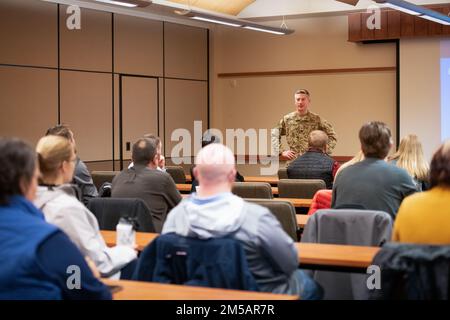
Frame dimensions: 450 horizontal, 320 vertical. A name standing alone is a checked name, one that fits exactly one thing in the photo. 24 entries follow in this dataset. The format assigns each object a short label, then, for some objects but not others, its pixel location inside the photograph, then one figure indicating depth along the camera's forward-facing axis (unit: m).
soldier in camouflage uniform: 8.38
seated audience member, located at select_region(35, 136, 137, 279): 2.87
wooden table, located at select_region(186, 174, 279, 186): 7.53
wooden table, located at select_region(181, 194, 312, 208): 5.49
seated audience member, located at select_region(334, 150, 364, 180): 5.14
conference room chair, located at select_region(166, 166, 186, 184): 7.80
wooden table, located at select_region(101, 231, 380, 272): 3.09
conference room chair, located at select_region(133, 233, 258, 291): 2.62
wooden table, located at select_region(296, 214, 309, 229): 4.45
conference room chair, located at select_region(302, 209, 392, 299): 3.64
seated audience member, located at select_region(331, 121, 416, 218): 4.11
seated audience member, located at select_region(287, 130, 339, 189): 6.54
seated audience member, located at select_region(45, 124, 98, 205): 5.44
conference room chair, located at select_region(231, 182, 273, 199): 5.54
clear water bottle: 3.35
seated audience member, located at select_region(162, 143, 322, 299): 2.71
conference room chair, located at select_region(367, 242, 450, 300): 2.43
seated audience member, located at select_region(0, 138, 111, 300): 2.06
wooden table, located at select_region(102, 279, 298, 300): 2.45
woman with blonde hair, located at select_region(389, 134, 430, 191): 5.40
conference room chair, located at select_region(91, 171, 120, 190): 7.00
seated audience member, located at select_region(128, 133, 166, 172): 5.51
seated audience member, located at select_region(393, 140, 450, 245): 2.70
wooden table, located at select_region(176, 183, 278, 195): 6.75
